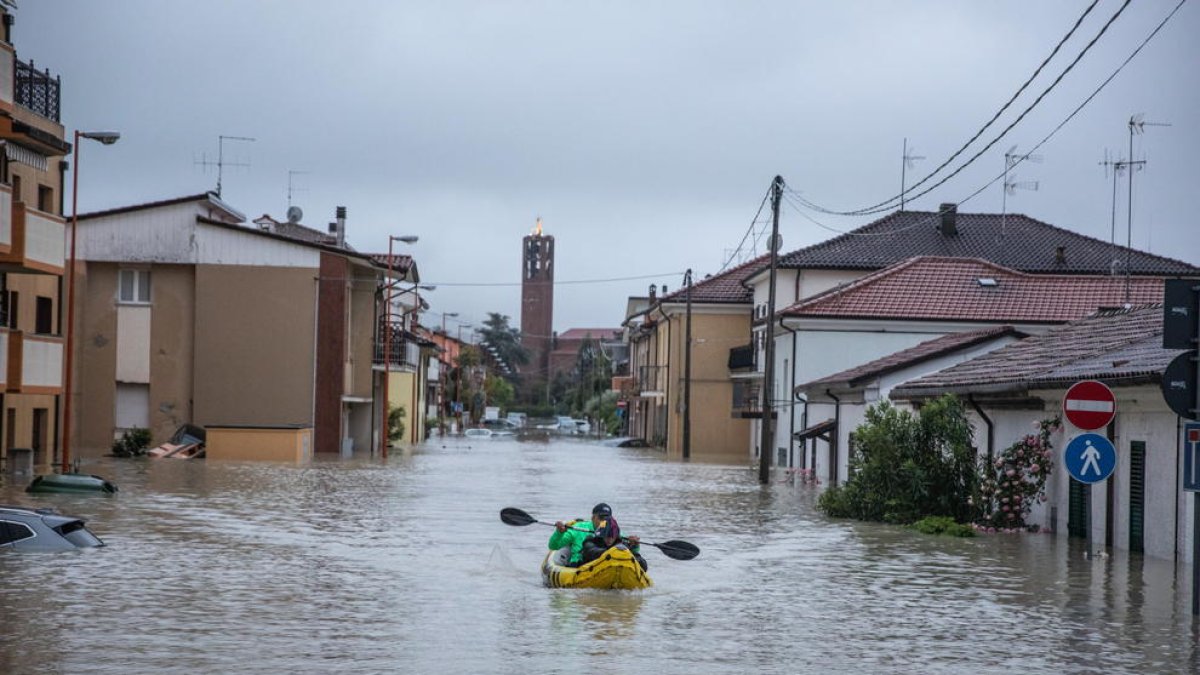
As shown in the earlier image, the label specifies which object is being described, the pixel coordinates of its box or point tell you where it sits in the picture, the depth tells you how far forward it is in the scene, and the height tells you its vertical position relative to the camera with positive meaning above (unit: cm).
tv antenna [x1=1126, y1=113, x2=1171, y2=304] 3694 +612
